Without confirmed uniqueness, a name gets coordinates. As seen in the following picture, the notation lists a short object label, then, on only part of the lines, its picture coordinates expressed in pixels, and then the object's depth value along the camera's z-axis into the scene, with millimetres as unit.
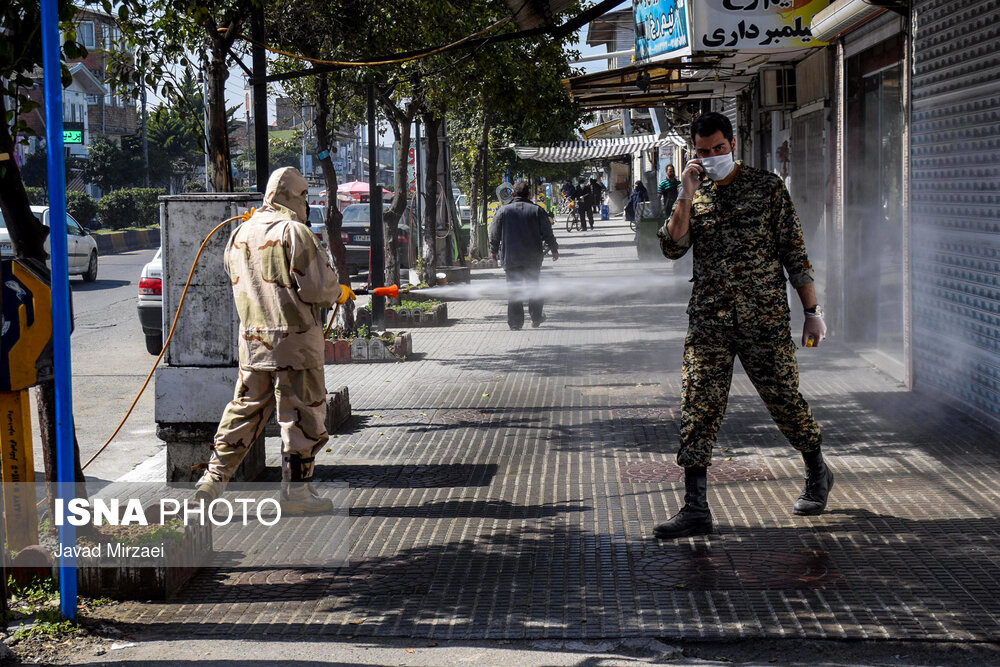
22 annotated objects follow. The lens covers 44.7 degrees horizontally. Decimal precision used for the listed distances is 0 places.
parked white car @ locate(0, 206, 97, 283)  24516
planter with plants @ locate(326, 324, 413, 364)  13000
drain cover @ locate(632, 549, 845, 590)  5043
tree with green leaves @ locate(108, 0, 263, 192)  8172
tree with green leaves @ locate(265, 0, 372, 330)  12773
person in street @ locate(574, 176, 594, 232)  51566
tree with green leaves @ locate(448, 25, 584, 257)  15156
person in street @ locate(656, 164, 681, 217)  21312
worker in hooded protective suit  6031
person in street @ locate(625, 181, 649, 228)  33594
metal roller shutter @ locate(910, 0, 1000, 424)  8375
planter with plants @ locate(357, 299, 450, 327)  16875
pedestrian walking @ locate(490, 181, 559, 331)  15172
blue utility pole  4324
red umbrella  50531
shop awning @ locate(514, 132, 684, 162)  44625
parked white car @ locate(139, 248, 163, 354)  14336
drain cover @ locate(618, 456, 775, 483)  7055
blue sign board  13672
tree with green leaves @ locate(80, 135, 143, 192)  58250
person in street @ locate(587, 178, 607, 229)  57969
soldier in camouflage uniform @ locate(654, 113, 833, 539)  5672
